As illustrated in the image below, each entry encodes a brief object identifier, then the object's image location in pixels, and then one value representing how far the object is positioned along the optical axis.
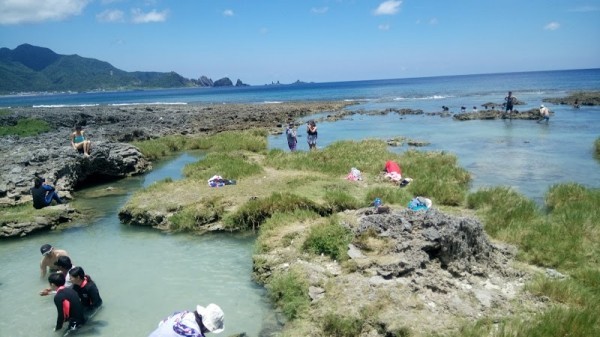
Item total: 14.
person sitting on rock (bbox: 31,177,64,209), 15.56
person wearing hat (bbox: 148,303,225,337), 6.01
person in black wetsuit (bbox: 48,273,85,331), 8.43
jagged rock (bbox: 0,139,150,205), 17.52
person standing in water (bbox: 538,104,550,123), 40.59
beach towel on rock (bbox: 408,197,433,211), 12.88
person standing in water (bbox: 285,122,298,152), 25.28
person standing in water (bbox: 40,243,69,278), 10.74
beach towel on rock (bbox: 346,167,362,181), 17.75
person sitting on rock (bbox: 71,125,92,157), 21.64
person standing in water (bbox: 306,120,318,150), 25.12
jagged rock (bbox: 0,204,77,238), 14.17
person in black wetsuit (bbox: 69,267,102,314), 8.97
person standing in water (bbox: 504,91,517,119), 44.19
